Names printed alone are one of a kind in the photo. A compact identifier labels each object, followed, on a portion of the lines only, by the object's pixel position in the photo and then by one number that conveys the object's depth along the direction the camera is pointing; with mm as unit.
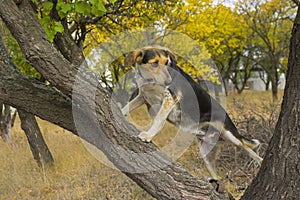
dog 3354
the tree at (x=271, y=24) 21891
